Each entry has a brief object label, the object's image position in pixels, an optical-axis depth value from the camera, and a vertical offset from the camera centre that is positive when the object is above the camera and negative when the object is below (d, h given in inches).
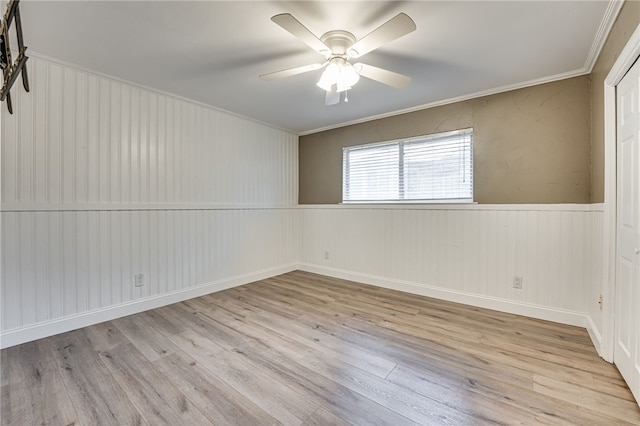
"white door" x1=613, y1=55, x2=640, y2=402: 62.6 -5.6
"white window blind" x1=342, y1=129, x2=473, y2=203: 128.6 +20.9
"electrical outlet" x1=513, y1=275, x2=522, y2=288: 112.3 -28.9
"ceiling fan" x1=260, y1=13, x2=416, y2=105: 65.5 +41.5
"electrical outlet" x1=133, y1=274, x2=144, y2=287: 114.7 -27.9
